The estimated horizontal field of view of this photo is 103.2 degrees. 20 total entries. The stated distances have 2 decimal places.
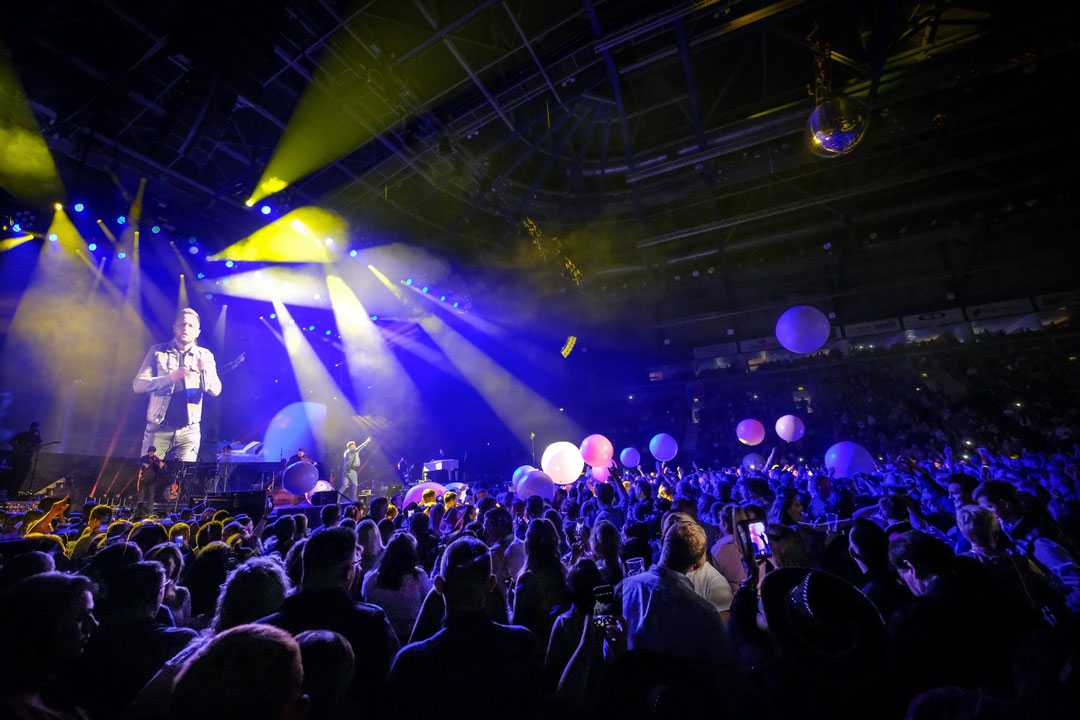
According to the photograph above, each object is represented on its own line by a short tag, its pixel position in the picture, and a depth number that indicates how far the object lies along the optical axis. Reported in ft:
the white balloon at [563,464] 30.71
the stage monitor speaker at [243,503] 21.81
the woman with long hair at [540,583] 7.84
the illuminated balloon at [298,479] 25.43
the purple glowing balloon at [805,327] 25.34
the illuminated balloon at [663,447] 35.19
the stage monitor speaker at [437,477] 46.39
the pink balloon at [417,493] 29.12
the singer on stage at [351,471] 37.29
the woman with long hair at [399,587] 8.65
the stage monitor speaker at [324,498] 26.96
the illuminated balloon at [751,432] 35.81
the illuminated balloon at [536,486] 24.34
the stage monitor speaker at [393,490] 40.29
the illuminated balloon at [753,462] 40.52
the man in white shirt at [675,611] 5.64
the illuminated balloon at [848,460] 25.38
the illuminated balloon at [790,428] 33.87
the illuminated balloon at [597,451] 32.42
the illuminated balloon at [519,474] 27.90
